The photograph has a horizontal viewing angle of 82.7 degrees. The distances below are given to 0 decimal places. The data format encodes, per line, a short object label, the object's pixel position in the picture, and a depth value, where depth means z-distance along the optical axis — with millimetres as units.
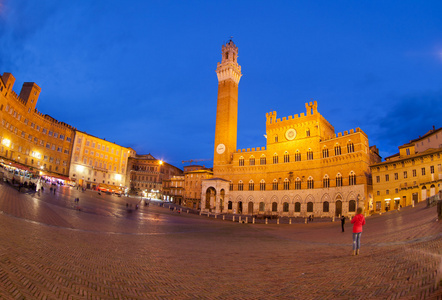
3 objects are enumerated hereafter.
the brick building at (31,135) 46719
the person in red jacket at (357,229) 7785
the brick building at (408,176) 30780
